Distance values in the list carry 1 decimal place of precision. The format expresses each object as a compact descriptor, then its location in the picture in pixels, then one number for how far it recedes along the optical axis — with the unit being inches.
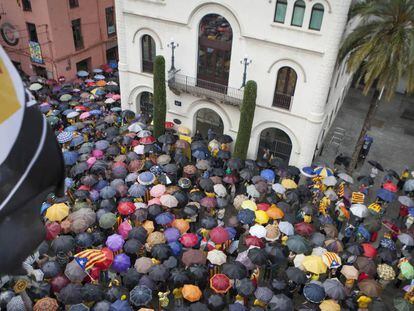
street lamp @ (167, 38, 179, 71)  985.7
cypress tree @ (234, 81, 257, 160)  896.1
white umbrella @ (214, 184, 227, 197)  813.9
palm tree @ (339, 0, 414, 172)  752.3
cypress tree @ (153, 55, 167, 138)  973.8
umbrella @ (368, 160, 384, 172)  954.8
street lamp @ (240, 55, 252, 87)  918.4
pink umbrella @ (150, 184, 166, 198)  803.3
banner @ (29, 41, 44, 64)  1304.1
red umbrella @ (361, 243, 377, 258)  698.2
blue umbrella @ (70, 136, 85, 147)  959.6
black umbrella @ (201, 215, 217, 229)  730.8
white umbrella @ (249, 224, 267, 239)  721.0
